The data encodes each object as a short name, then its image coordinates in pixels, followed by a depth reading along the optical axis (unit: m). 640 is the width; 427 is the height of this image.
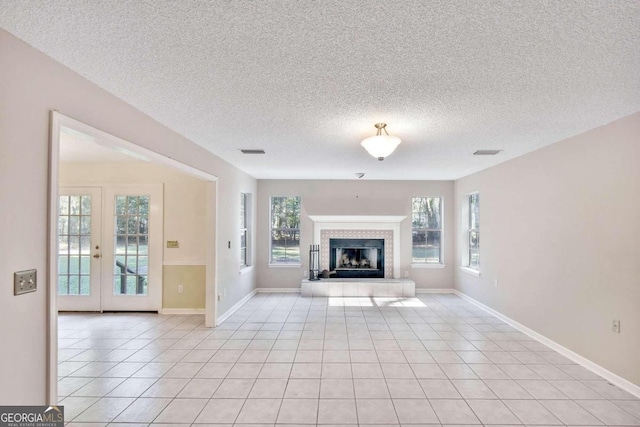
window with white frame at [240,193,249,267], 6.31
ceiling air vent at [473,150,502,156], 4.28
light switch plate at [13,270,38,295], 1.69
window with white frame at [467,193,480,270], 6.00
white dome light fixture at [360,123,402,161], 2.92
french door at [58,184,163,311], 5.16
